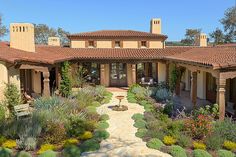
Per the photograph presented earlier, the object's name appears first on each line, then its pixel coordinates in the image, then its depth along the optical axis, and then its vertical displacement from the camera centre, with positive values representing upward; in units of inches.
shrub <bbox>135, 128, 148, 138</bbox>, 287.3 -102.8
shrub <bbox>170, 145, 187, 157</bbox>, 235.0 -110.5
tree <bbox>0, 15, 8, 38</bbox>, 1435.0 +351.5
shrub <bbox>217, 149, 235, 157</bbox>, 235.6 -112.9
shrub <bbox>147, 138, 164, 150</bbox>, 254.4 -107.1
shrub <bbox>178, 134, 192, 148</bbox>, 256.9 -103.6
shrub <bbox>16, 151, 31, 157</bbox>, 229.2 -107.6
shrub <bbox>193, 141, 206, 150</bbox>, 250.4 -108.0
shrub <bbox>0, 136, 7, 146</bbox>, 256.7 -99.1
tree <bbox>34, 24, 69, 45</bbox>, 1886.7 +436.2
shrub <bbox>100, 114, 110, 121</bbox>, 353.2 -93.3
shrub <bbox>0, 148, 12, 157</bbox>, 230.1 -106.8
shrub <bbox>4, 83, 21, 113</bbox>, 347.5 -46.0
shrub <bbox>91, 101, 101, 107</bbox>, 439.3 -81.0
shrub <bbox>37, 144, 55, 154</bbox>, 239.7 -106.1
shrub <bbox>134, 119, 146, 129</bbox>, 320.9 -98.2
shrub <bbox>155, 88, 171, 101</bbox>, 485.8 -67.4
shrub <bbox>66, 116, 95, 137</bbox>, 284.5 -92.0
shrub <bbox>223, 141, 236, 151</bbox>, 252.0 -108.6
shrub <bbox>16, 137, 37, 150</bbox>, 246.3 -100.5
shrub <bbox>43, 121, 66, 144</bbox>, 262.6 -93.7
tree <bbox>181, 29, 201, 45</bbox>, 1913.9 +395.2
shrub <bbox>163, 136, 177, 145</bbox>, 262.4 -105.2
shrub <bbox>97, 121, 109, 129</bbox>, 315.3 -97.7
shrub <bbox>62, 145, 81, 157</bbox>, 234.6 -108.8
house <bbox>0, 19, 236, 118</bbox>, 350.2 +30.0
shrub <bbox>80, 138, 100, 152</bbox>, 249.9 -107.6
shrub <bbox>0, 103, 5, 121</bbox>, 308.1 -71.1
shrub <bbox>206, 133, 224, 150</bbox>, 252.4 -104.2
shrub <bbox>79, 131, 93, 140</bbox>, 275.8 -101.5
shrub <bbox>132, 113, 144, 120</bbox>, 357.8 -92.8
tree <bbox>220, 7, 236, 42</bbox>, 1543.0 +426.8
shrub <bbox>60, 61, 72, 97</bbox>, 509.9 -35.4
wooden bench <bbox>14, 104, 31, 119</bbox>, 323.8 -72.4
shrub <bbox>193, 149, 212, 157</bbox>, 232.2 -111.0
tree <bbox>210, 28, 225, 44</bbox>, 1686.8 +339.4
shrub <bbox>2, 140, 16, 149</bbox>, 249.9 -102.8
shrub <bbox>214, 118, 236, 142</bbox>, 271.9 -94.6
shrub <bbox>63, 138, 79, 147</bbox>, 254.6 -103.7
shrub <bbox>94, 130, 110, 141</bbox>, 279.9 -103.2
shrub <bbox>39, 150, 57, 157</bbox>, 229.8 -108.1
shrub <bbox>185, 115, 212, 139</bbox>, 274.8 -90.0
